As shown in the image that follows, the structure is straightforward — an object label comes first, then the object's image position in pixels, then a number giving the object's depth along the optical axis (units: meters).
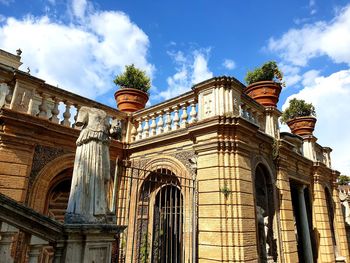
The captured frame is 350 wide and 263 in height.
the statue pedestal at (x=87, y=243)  3.40
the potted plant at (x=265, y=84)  9.85
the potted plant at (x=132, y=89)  10.10
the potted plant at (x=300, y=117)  12.81
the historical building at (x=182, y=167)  6.20
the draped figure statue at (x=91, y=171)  3.64
